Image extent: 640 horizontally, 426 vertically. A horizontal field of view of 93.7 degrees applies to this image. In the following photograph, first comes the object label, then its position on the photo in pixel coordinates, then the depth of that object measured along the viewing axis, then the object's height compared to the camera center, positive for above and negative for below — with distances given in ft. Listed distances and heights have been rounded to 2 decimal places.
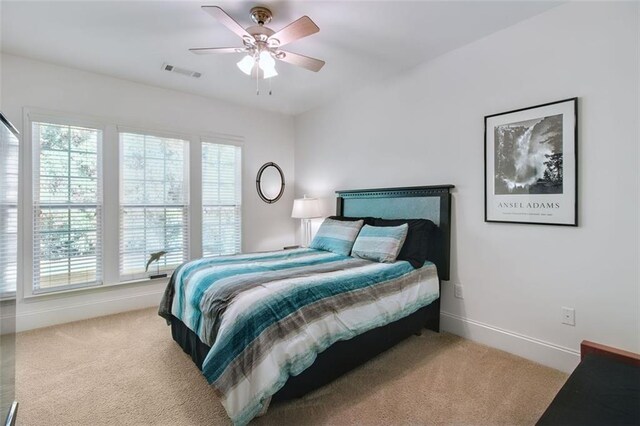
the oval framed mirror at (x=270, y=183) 15.24 +1.56
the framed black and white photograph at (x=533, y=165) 7.19 +1.22
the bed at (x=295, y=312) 5.30 -2.18
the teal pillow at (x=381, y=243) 8.98 -0.96
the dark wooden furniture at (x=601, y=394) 4.03 -2.75
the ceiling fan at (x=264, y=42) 6.73 +4.20
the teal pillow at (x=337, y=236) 10.45 -0.87
